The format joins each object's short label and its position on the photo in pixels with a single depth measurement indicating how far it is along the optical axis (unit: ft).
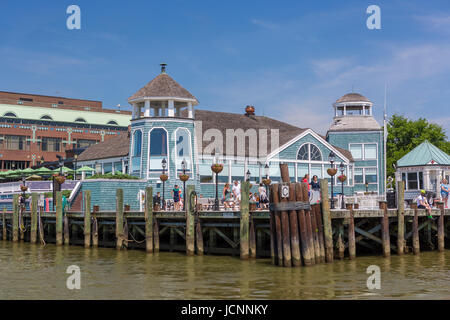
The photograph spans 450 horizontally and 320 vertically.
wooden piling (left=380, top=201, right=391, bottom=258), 74.07
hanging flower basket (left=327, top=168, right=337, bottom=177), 96.12
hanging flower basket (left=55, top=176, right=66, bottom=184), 104.37
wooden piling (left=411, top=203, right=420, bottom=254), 78.08
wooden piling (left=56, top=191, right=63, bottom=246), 97.60
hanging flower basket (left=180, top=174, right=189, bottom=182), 99.18
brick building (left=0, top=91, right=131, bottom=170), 240.53
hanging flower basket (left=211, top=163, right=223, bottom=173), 86.63
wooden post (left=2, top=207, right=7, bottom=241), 116.67
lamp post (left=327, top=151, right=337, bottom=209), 84.84
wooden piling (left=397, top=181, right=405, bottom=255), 76.23
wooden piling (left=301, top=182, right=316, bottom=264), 63.46
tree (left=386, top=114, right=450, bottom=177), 205.16
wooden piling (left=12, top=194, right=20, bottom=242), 110.11
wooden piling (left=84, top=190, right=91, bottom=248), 92.32
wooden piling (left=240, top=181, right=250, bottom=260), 71.15
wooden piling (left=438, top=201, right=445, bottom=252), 81.92
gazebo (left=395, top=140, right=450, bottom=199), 115.55
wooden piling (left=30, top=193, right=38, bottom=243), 103.96
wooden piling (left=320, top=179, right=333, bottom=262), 66.28
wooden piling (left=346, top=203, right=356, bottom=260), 71.20
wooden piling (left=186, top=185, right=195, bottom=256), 77.66
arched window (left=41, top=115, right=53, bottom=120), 252.58
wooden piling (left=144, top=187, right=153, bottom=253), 82.69
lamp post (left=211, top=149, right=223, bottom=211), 86.61
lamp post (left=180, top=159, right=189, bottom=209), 99.21
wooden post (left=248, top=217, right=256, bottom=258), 71.97
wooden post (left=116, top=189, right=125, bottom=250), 87.15
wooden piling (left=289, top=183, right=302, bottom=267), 62.23
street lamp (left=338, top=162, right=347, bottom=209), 86.46
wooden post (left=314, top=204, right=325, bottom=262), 65.82
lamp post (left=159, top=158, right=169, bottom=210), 105.81
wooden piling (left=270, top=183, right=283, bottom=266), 63.05
